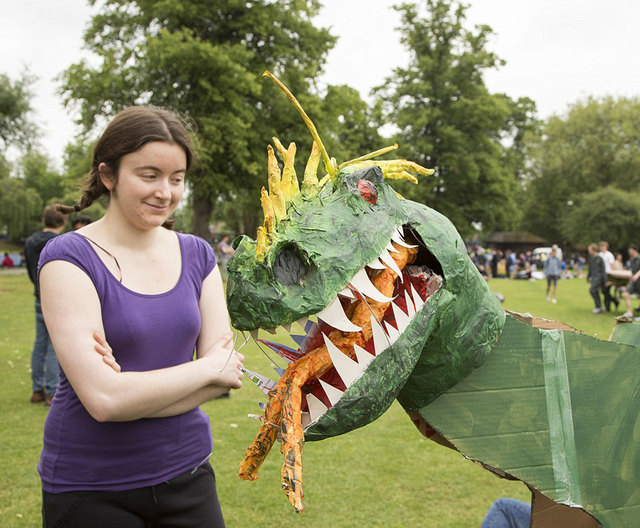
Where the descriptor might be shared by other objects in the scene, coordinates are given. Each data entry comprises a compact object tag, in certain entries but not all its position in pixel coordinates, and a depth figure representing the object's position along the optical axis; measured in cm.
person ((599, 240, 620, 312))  1405
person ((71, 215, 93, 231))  507
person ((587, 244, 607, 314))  1381
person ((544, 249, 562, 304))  1655
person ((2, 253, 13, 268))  2984
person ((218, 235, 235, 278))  2308
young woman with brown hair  158
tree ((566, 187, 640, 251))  4128
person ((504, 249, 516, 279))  2897
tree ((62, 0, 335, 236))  1928
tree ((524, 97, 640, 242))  4706
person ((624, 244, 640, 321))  1264
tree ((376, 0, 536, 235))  3017
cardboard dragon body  120
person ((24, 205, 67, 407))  567
